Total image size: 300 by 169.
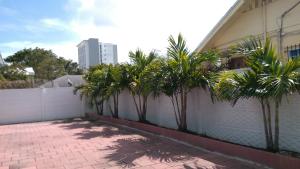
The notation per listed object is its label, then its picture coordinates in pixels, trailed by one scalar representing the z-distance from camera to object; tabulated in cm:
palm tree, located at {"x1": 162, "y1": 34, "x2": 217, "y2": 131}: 558
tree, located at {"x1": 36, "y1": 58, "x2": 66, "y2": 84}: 2600
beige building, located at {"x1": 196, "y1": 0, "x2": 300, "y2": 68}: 614
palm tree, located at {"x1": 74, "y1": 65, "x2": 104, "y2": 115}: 1000
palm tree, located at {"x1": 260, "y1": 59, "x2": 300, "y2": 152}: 356
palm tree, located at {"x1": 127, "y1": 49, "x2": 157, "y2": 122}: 767
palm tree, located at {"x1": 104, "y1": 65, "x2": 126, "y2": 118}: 855
